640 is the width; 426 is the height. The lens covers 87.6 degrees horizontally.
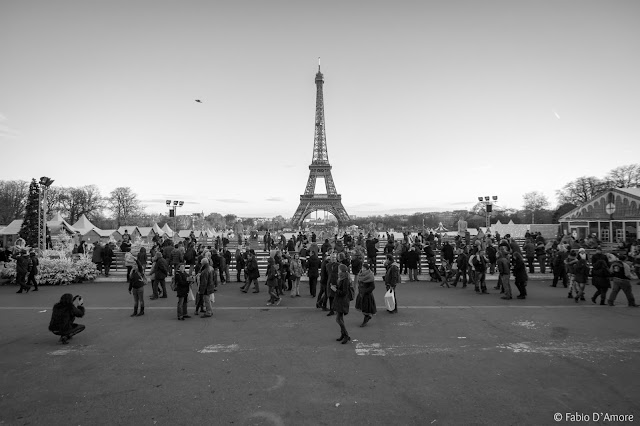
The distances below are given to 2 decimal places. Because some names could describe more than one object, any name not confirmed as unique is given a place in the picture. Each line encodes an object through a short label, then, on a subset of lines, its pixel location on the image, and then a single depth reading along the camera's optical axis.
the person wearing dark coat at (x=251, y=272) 13.23
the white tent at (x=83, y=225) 38.86
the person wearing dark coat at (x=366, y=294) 8.47
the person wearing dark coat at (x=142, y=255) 14.54
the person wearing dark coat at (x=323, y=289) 10.49
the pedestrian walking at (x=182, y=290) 9.41
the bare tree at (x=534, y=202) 87.22
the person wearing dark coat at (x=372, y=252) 16.86
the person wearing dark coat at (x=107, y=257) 16.93
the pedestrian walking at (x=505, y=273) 11.68
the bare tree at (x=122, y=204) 77.75
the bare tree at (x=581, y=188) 59.30
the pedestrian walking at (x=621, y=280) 10.23
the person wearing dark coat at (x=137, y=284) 9.55
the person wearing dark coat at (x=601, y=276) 10.56
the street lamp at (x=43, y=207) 18.44
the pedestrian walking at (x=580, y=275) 11.13
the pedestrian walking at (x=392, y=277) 10.20
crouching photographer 7.38
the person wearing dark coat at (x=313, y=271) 12.23
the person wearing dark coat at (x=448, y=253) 15.04
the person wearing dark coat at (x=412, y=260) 15.38
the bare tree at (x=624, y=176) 55.80
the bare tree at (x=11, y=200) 58.22
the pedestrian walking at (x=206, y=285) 9.62
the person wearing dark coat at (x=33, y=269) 13.83
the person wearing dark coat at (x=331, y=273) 8.92
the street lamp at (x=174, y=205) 28.58
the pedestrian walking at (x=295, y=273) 12.51
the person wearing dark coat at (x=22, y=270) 13.33
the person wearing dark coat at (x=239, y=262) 15.67
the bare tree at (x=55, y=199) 66.06
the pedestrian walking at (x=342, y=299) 7.44
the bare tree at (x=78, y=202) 69.88
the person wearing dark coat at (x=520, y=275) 11.77
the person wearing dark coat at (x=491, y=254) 14.57
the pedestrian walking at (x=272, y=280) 11.23
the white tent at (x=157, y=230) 42.59
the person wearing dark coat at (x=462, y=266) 14.07
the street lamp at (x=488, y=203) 26.10
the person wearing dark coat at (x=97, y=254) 16.69
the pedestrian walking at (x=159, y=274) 11.55
